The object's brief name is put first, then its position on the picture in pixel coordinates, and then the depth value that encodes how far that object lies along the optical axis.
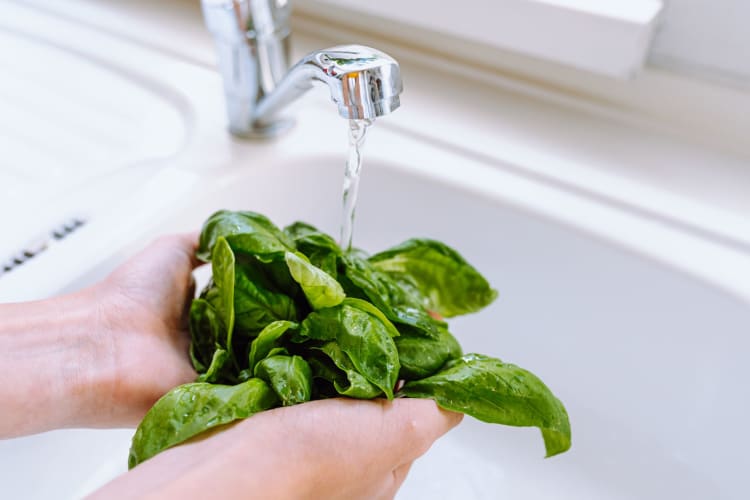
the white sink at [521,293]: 0.58
